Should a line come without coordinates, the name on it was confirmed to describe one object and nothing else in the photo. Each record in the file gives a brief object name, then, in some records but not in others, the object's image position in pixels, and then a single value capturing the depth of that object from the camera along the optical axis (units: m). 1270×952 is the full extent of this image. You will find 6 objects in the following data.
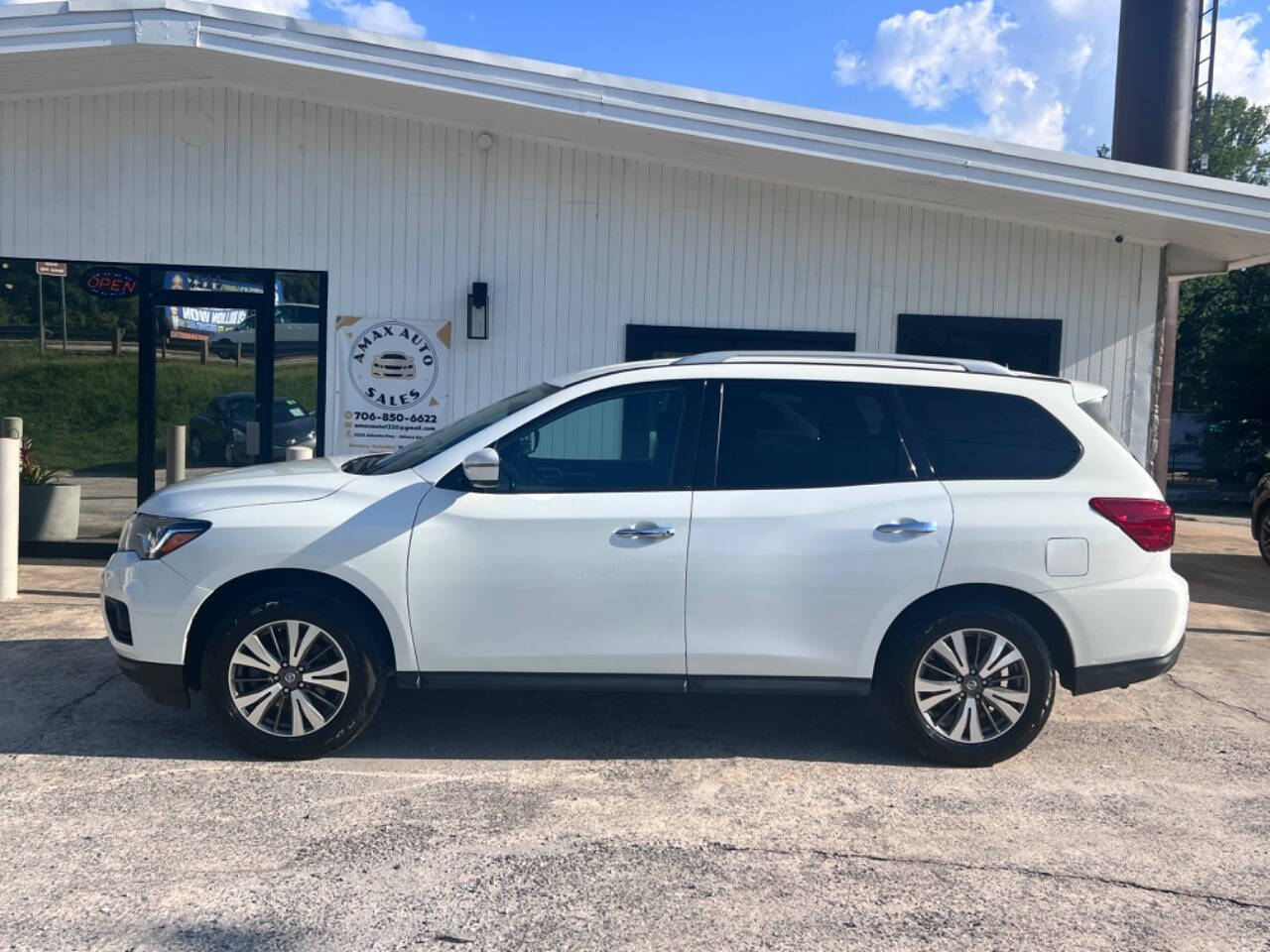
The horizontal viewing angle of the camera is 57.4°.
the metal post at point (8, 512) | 8.05
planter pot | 10.20
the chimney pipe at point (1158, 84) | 12.75
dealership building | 9.87
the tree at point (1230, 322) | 25.52
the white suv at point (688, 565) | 5.17
